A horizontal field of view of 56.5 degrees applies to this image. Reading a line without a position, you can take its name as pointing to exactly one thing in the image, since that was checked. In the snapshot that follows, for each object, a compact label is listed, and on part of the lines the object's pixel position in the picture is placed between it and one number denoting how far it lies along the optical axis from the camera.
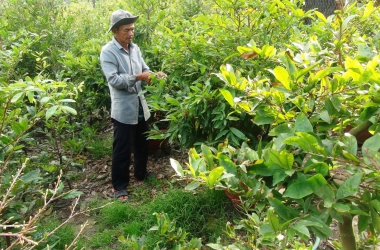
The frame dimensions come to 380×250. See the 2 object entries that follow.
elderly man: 3.61
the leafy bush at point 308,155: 0.98
